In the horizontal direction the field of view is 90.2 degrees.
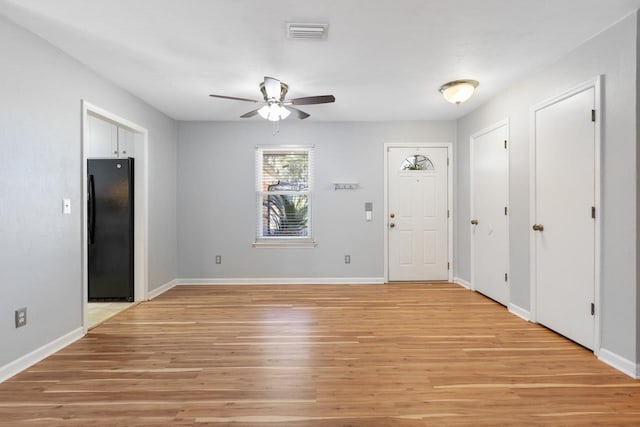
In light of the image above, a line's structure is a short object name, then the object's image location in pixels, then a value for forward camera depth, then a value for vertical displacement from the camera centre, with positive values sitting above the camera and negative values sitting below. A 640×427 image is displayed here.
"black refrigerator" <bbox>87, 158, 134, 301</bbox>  3.99 -0.16
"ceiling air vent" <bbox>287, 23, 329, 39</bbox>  2.34 +1.36
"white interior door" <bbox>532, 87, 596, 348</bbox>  2.56 -0.05
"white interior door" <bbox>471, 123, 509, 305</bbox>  3.74 -0.03
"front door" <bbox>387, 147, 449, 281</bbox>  4.98 +0.04
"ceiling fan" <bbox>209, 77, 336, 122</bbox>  3.00 +1.11
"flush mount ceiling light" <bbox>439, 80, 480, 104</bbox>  3.39 +1.31
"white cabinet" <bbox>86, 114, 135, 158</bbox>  4.04 +0.91
